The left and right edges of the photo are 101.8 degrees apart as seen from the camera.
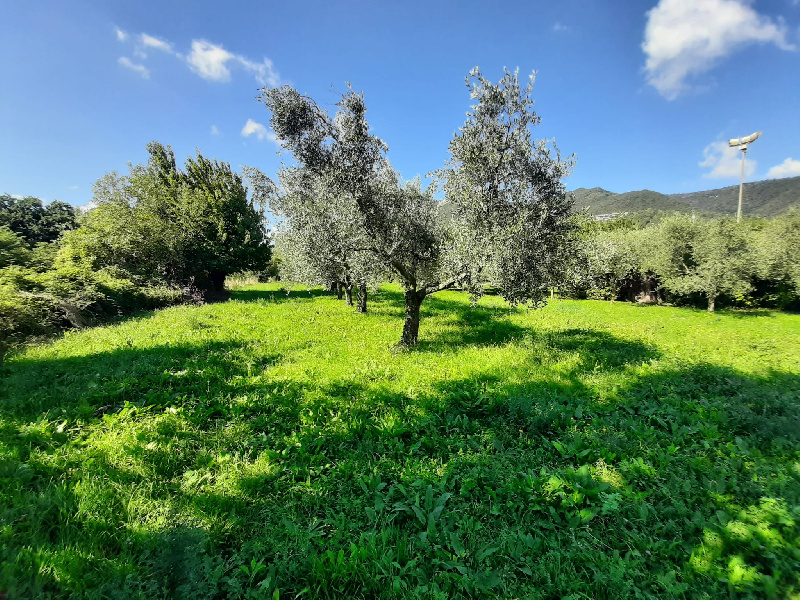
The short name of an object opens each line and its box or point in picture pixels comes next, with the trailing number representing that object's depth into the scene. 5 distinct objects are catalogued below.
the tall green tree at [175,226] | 26.11
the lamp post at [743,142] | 50.16
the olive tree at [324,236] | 12.23
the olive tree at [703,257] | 28.56
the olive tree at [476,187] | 11.40
